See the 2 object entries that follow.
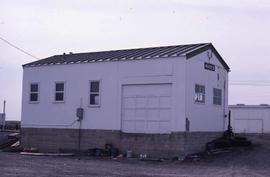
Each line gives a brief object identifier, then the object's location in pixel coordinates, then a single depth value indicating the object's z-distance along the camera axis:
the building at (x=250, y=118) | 52.34
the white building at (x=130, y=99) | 27.92
